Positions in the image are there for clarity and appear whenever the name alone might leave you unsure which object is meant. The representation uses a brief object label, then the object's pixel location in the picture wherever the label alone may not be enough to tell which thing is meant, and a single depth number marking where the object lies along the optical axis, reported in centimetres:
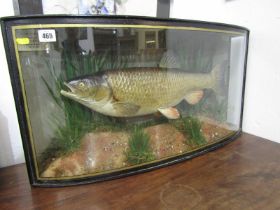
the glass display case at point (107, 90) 47
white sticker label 45
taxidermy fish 52
